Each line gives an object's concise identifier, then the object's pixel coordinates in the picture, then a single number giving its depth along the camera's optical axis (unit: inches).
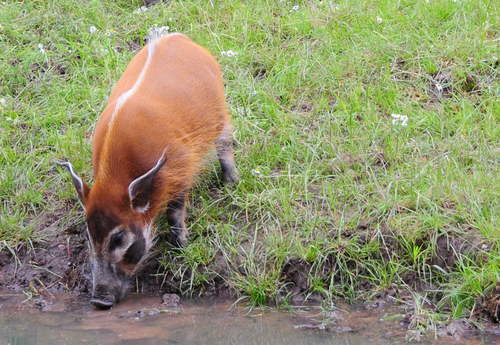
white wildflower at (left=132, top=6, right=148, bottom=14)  622.3
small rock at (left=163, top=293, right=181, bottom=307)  377.1
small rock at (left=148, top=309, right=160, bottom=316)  363.3
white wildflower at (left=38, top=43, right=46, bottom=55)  571.8
